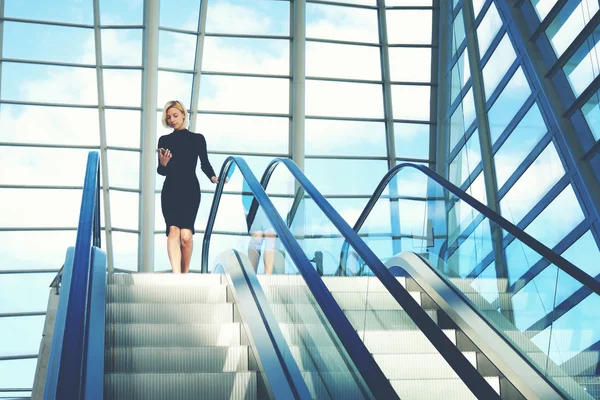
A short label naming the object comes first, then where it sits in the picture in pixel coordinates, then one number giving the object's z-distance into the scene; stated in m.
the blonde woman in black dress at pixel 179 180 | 8.05
